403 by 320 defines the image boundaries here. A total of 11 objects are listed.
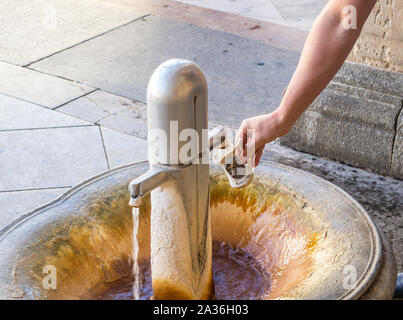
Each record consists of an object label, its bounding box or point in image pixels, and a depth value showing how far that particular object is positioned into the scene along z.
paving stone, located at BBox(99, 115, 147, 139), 3.57
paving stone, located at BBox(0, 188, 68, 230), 2.86
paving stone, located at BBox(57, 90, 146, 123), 3.73
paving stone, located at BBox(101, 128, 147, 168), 3.29
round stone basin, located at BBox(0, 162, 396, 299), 1.44
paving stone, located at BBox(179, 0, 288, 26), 5.33
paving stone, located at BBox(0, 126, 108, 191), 3.12
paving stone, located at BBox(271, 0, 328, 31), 5.20
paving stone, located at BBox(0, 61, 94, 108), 3.91
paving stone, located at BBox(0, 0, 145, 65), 4.60
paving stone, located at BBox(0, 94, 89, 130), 3.61
